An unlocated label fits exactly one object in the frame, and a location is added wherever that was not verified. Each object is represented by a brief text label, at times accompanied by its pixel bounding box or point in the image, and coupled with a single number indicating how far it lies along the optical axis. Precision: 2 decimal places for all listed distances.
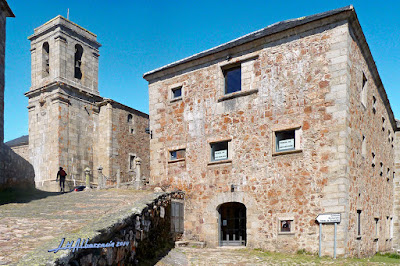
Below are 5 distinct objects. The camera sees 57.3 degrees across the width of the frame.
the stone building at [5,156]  12.47
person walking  19.56
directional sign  10.36
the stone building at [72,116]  23.38
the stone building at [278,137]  10.96
